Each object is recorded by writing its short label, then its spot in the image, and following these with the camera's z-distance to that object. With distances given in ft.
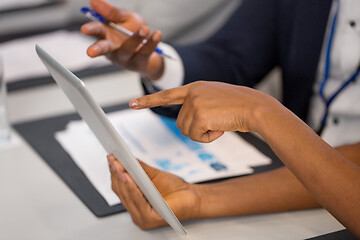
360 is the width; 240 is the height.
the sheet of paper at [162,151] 3.28
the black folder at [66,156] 3.14
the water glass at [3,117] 3.61
